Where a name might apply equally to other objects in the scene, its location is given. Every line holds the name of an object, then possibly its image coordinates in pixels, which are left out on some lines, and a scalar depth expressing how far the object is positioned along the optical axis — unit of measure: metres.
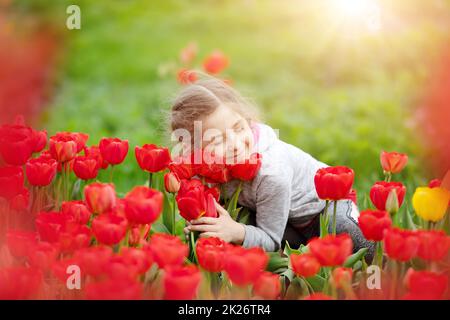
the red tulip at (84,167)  2.66
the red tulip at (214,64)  3.81
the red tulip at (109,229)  2.24
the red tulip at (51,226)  2.32
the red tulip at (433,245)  2.26
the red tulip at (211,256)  2.31
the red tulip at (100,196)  2.32
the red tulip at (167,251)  2.22
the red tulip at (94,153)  2.72
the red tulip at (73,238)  2.31
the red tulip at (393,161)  2.65
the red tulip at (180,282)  2.15
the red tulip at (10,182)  2.55
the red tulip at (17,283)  2.17
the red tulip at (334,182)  2.47
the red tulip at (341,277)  2.30
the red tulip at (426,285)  2.21
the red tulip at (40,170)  2.57
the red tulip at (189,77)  2.94
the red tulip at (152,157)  2.63
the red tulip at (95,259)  2.18
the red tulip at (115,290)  2.12
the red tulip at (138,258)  2.21
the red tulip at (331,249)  2.24
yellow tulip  2.43
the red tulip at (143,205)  2.26
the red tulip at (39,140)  2.64
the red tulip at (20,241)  2.30
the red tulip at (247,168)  2.63
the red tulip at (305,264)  2.30
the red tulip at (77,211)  2.44
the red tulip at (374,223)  2.36
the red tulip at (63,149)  2.62
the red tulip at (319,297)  2.22
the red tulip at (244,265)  2.20
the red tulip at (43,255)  2.26
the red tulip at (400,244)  2.26
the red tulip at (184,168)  2.63
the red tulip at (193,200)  2.50
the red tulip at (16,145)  2.58
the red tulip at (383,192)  2.52
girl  2.65
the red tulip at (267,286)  2.23
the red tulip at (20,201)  2.57
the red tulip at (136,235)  2.45
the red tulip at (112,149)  2.69
